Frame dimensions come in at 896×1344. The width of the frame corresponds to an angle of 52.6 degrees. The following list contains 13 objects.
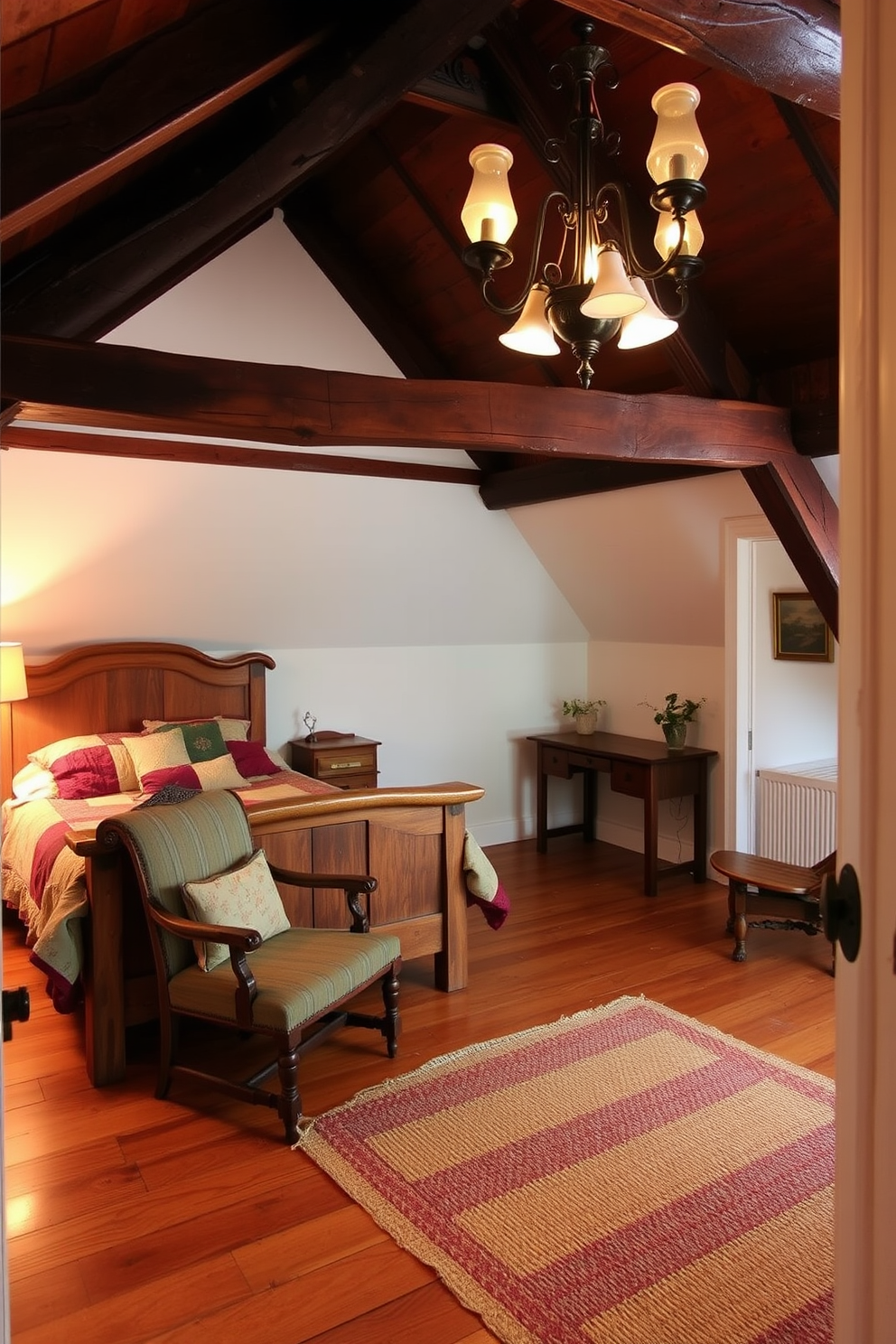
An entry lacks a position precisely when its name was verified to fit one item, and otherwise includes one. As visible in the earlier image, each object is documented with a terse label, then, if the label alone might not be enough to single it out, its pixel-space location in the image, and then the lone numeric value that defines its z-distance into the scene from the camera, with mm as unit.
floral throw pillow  2775
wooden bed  2949
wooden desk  4906
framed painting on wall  4742
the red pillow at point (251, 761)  4676
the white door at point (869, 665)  936
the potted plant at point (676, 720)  5133
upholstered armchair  2607
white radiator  4551
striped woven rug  1982
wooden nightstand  5043
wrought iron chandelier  1992
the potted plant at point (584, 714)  5879
